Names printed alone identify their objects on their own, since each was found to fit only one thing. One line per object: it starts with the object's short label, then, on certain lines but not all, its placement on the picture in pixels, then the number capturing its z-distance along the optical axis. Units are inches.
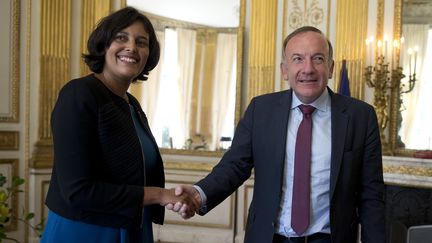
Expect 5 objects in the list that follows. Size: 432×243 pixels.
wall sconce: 160.6
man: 69.4
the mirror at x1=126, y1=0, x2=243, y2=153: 189.3
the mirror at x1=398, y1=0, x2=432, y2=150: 163.5
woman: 58.6
